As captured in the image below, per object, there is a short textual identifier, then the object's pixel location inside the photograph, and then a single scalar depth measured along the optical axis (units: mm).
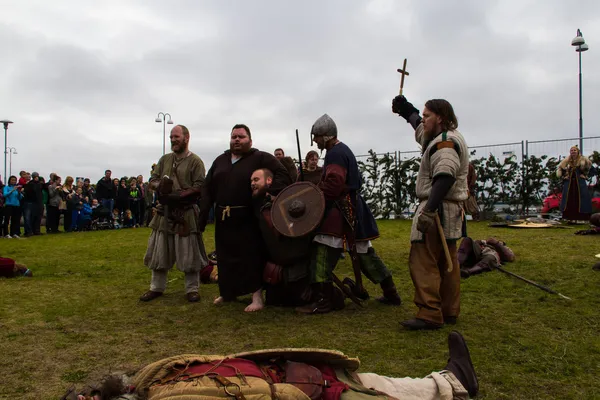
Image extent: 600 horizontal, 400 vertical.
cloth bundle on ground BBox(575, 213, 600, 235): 9586
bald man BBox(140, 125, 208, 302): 5406
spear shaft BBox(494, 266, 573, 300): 4941
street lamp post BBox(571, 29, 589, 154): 15452
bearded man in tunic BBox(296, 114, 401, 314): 4621
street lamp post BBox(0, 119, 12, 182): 24959
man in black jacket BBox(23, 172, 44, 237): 13430
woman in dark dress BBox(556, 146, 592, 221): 11945
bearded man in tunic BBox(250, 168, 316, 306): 4816
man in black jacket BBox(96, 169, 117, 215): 16312
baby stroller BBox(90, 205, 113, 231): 15820
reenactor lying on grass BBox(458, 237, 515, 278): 6266
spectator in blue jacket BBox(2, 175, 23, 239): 12930
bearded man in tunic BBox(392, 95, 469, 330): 3934
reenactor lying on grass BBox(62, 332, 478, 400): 2117
